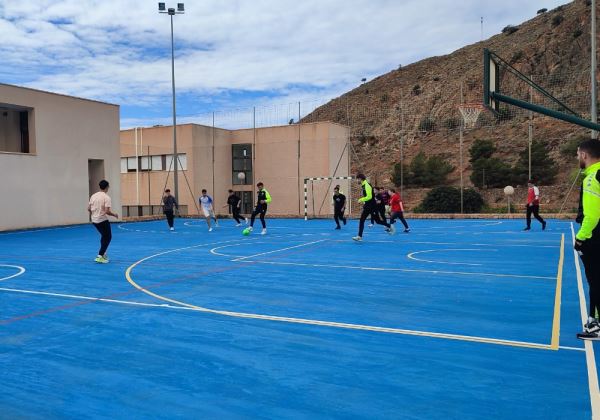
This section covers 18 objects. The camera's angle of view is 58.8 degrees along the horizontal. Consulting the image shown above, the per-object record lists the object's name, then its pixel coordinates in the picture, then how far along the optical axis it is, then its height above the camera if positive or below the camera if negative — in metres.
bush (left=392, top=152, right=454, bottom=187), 42.19 +1.75
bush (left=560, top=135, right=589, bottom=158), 38.25 +3.42
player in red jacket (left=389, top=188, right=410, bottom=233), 18.25 -0.47
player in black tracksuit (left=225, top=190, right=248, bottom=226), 21.78 -0.22
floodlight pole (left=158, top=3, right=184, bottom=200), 28.21 +6.94
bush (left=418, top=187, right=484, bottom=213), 28.52 -0.34
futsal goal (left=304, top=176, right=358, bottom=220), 29.97 +0.17
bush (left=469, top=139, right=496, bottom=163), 42.81 +3.58
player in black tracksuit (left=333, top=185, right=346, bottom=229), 21.22 -0.25
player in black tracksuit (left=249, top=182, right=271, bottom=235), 18.84 -0.23
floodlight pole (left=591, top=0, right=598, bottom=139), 20.89 +4.84
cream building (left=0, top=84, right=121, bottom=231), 22.03 +1.98
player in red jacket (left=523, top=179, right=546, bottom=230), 18.05 -0.27
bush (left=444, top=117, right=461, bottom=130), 48.16 +6.75
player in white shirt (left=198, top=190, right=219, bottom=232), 21.22 -0.28
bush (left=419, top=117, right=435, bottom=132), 48.42 +6.61
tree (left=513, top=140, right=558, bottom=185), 35.84 +1.89
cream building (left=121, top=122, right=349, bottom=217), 30.58 +2.05
